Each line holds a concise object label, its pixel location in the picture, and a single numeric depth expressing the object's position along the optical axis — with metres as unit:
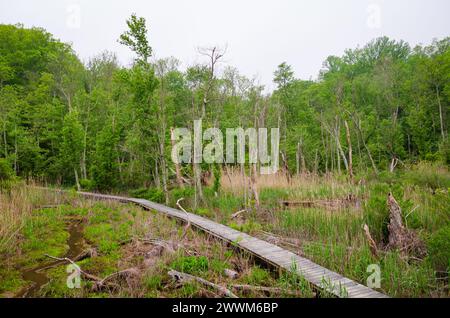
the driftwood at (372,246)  4.59
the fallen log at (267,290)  3.76
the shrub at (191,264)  4.75
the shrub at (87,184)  18.00
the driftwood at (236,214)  8.38
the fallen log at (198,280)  3.85
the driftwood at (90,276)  4.50
